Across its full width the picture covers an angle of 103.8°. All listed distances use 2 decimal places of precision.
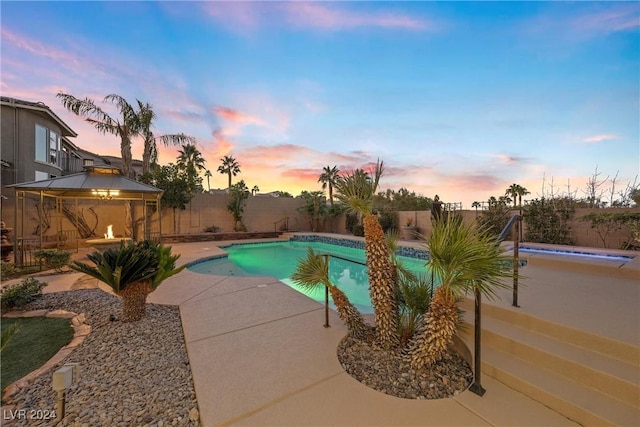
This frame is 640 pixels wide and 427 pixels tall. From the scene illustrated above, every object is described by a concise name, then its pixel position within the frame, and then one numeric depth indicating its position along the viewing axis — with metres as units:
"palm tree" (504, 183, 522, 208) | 22.72
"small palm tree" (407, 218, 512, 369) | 1.81
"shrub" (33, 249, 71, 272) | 6.00
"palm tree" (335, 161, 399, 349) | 2.46
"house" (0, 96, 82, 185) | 10.49
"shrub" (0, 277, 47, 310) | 3.79
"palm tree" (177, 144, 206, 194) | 13.23
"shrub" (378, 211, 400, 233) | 13.59
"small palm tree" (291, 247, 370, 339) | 2.71
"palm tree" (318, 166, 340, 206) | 26.30
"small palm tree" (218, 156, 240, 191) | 29.61
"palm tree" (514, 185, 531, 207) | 22.92
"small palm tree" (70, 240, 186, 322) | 3.21
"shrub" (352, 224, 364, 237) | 13.86
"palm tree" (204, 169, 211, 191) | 31.79
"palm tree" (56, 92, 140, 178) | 10.02
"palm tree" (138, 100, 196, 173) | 10.97
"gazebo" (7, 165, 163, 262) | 6.62
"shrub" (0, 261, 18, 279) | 5.33
